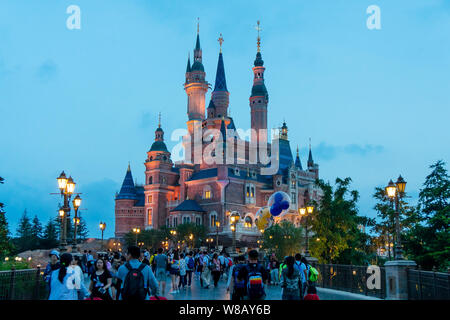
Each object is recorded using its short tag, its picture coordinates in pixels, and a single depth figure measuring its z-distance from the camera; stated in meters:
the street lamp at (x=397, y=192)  15.58
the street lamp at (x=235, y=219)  34.09
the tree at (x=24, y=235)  80.34
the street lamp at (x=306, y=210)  23.12
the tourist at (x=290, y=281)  9.79
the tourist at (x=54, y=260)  10.73
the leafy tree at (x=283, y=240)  47.06
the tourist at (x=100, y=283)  9.71
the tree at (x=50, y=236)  81.88
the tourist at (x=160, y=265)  16.27
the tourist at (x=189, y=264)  21.28
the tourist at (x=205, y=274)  21.45
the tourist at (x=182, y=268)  19.50
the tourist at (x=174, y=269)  18.77
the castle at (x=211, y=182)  69.56
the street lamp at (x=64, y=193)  17.95
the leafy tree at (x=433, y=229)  25.14
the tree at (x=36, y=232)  82.50
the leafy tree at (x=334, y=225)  35.09
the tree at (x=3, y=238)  26.83
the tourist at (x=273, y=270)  22.50
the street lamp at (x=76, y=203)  24.25
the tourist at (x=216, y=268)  20.83
